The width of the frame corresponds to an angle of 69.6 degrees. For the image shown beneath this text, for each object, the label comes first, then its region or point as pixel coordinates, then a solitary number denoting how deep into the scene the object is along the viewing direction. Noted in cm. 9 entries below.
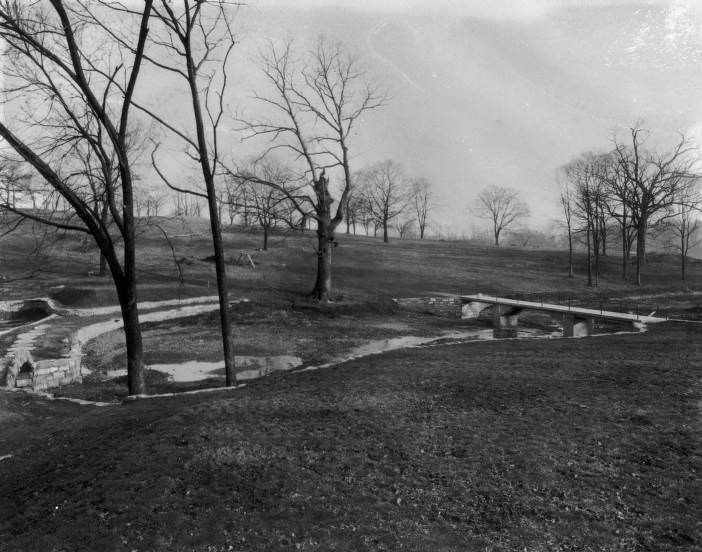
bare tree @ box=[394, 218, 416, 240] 9760
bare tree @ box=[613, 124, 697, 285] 4850
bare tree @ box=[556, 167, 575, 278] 5010
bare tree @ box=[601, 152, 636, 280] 5057
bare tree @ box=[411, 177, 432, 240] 8850
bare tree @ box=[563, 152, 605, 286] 4816
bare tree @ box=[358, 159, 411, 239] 7375
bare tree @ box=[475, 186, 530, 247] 8675
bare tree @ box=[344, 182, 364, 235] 7556
